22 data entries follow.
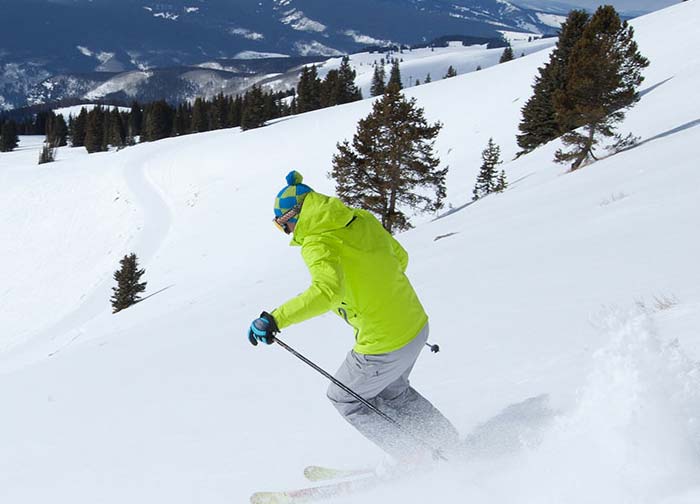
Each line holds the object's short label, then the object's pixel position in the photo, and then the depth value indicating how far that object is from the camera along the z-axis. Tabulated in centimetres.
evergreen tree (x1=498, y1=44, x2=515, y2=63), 10138
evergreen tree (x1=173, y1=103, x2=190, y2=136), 10419
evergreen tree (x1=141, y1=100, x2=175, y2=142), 9775
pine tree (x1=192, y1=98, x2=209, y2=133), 9862
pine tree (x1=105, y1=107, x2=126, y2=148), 10094
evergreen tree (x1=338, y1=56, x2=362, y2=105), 8731
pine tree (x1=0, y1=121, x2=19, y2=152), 10138
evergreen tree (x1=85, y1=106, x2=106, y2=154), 9481
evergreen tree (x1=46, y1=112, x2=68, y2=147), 10711
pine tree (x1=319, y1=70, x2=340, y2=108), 8728
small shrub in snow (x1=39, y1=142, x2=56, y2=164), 8056
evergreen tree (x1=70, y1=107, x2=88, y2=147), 10594
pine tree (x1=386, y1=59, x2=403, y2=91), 8880
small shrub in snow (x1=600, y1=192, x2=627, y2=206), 1113
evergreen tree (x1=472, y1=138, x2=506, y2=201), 2884
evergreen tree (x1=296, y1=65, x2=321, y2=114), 9156
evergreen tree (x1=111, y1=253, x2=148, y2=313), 2734
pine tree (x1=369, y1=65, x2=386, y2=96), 9462
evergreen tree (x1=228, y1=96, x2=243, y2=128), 9862
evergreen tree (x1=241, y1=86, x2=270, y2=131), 7381
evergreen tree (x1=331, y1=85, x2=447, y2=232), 2411
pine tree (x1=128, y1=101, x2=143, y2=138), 10709
